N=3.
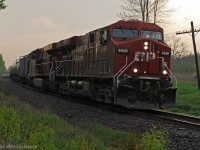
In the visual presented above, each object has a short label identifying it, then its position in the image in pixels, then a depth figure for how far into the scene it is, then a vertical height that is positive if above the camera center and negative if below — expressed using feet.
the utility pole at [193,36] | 104.78 +11.20
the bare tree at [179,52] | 269.64 +18.59
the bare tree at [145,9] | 115.85 +20.62
